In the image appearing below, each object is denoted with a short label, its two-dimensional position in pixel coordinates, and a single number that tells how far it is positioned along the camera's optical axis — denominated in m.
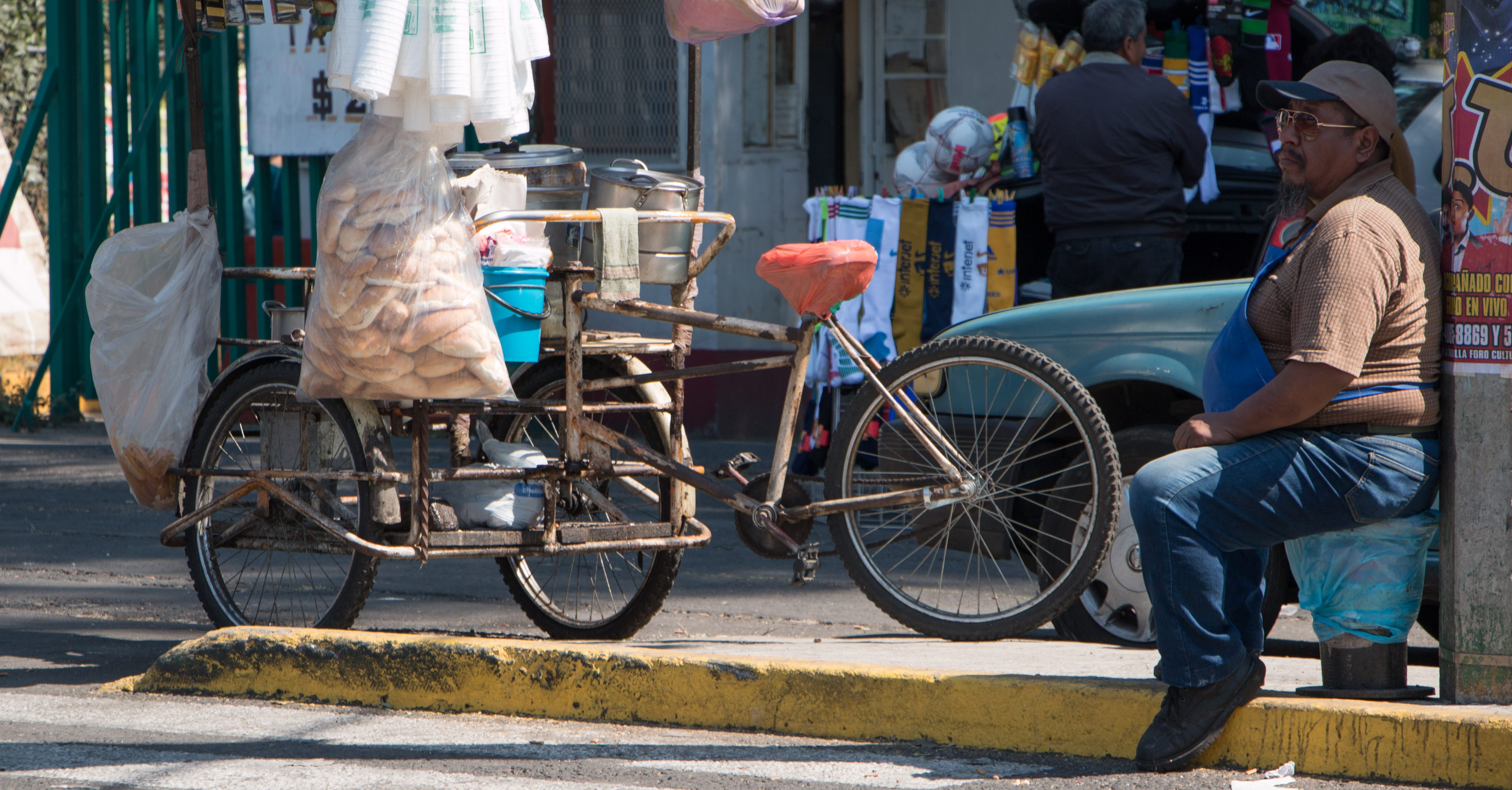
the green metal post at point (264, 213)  21.91
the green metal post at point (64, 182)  21.56
